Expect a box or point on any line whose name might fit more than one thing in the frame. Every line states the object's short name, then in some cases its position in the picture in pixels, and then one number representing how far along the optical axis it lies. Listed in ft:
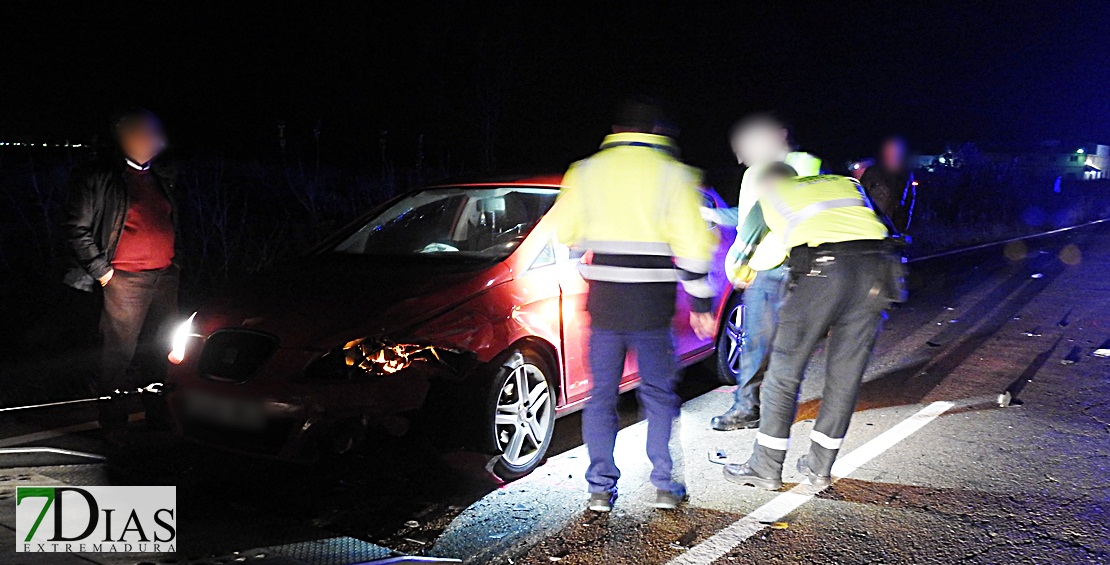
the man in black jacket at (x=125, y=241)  16.31
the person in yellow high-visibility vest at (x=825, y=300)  13.24
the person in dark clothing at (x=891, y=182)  21.22
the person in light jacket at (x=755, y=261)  15.57
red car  13.25
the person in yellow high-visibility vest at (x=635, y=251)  12.24
